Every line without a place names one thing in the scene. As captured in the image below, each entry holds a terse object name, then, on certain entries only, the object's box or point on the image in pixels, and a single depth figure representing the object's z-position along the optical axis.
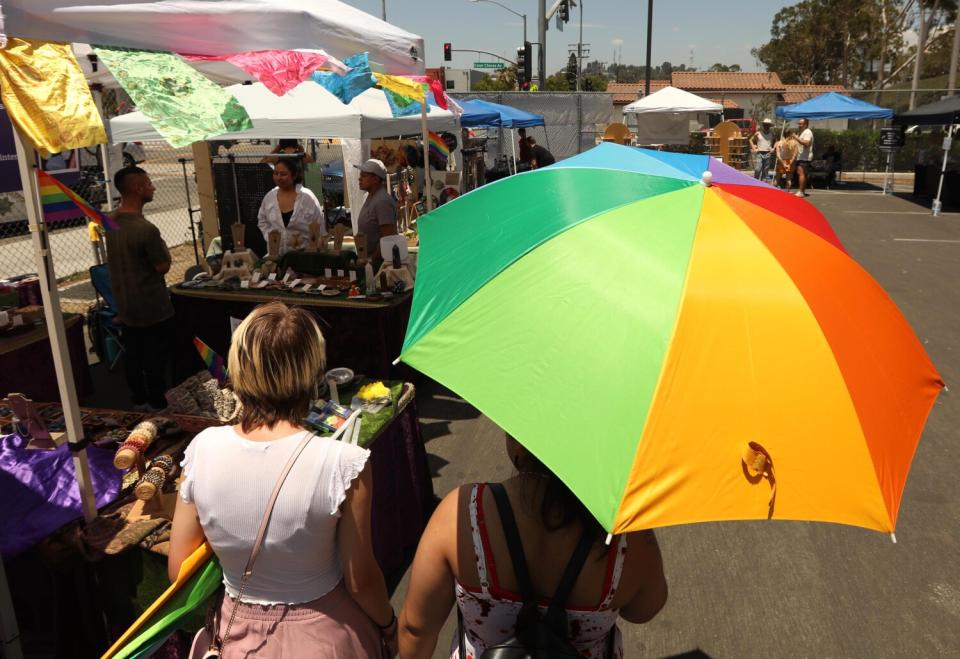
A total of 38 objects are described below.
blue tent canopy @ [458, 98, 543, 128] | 15.35
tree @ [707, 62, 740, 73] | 104.99
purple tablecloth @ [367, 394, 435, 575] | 3.33
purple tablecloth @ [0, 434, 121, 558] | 2.62
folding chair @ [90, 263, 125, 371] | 6.25
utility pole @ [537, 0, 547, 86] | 26.14
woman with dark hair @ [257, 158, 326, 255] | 6.61
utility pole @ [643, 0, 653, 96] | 26.67
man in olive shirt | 4.59
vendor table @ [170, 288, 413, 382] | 5.58
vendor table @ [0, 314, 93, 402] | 4.81
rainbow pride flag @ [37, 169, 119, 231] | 2.44
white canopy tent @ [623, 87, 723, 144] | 25.20
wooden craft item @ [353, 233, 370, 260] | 6.07
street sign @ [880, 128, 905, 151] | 17.95
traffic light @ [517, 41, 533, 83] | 26.78
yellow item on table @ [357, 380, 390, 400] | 3.52
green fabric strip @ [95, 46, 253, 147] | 2.60
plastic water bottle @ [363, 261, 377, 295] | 5.75
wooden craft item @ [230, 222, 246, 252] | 6.41
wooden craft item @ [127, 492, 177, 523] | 2.62
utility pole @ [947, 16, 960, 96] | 25.50
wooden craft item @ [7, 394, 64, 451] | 2.97
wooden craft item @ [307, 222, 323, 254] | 6.42
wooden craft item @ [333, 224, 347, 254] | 6.29
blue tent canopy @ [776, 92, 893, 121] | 19.73
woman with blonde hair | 1.71
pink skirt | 1.81
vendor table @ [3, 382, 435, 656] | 2.56
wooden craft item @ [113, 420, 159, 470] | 2.69
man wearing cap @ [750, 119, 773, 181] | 18.38
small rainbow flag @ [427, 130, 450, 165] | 11.13
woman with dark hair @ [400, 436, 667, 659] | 1.49
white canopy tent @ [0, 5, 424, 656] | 2.40
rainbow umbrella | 1.41
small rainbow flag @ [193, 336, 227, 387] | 3.04
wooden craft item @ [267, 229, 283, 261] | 6.32
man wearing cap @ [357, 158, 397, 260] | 6.44
